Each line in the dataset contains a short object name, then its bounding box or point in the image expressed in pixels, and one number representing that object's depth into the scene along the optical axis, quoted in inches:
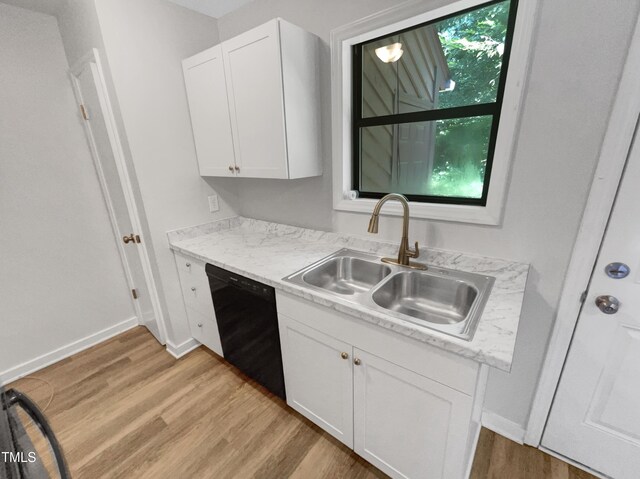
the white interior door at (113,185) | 67.9
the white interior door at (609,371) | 39.1
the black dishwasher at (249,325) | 56.6
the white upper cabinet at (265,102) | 54.8
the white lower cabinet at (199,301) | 71.8
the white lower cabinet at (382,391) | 36.4
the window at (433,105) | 48.9
